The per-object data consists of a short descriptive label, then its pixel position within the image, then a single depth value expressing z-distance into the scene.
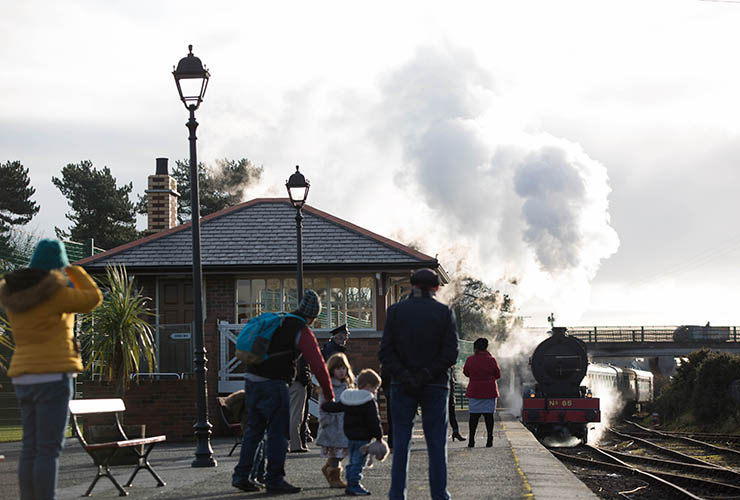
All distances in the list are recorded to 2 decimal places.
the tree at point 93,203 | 58.84
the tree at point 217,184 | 62.41
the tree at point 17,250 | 27.50
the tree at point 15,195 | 56.09
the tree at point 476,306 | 62.03
